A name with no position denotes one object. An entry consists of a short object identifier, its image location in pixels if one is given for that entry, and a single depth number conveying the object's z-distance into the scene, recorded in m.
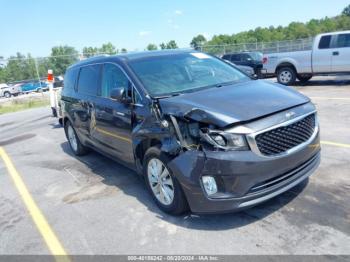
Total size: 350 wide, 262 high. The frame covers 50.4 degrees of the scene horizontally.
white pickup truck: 13.23
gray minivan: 3.58
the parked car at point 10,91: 40.30
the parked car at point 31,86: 39.19
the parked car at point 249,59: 19.78
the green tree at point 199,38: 94.04
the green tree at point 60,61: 32.81
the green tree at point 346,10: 109.22
